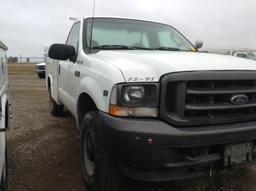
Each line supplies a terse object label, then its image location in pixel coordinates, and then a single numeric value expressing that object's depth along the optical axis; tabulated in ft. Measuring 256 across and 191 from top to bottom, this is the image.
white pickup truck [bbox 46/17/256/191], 5.54
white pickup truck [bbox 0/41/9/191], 5.18
